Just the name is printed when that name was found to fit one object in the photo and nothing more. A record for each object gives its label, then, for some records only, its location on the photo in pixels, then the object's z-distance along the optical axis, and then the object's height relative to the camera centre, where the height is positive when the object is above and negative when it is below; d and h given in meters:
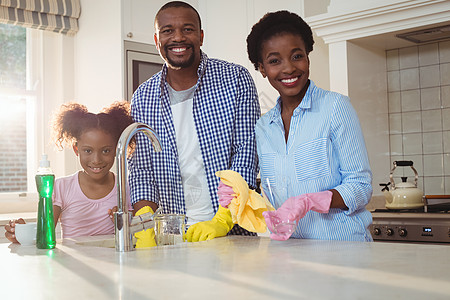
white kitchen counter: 0.80 -0.17
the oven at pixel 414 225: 2.33 -0.25
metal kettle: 2.65 -0.15
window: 3.63 +0.42
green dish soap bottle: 1.41 -0.09
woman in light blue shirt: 1.45 +0.06
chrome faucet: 1.28 -0.09
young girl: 2.01 +0.01
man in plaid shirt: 1.84 +0.15
